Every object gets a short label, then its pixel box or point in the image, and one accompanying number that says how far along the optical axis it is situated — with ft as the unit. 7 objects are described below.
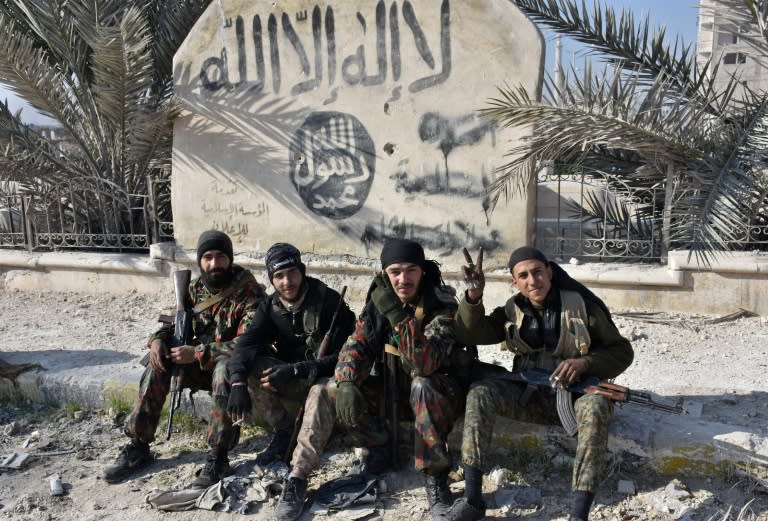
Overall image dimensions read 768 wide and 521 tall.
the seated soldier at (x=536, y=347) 8.61
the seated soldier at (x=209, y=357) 10.13
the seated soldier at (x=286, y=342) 10.16
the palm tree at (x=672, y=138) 16.01
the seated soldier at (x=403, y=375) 9.09
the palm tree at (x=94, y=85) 21.40
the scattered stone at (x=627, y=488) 9.26
